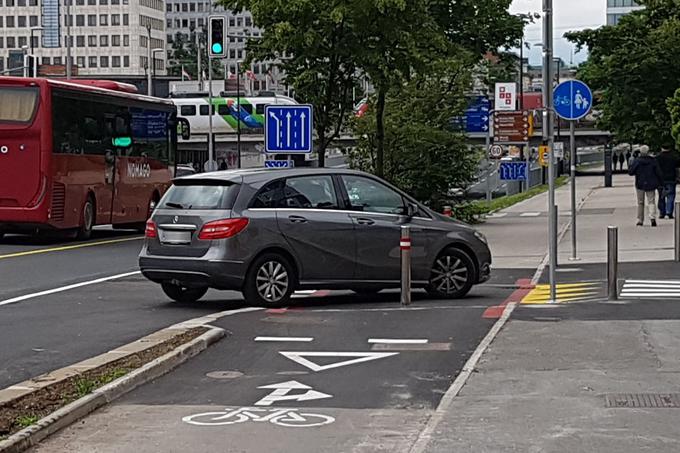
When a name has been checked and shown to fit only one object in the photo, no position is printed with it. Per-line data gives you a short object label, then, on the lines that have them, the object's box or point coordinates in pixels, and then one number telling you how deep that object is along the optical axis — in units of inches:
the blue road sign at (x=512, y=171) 2117.4
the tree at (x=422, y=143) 1250.0
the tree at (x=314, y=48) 974.4
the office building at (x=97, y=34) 5556.1
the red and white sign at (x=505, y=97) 1904.4
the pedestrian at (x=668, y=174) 1195.9
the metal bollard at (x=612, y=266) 581.3
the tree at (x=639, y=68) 1409.9
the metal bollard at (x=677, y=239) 818.2
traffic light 992.9
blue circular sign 850.8
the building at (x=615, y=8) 4638.5
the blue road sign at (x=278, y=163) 916.8
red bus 986.7
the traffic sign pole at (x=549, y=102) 577.0
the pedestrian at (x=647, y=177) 1119.6
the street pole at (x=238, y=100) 2929.1
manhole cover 405.4
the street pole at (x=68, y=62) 2536.9
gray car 577.3
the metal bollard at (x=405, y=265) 582.2
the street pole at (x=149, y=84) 3610.2
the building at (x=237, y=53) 6690.5
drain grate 348.8
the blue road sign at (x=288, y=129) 871.7
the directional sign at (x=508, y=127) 1762.6
